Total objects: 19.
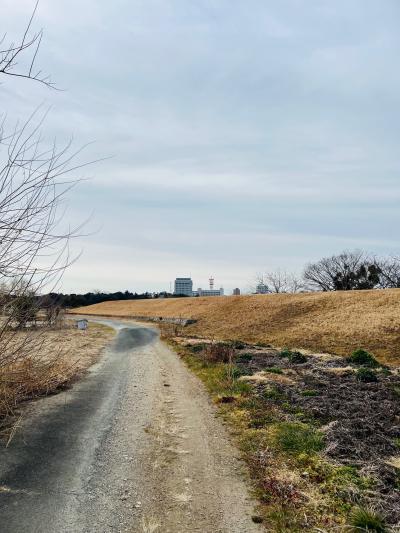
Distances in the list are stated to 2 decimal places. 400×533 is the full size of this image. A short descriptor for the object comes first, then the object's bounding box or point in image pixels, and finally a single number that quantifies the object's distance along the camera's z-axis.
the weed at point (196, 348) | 26.14
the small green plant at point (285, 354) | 23.60
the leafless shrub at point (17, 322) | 6.80
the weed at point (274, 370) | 17.11
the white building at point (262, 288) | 116.23
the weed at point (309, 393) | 12.80
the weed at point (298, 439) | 8.04
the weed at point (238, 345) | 28.39
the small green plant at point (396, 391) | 13.16
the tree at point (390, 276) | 83.06
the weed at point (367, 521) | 5.12
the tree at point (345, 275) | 83.29
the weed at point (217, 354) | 21.19
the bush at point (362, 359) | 22.49
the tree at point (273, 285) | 109.00
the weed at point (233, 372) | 16.00
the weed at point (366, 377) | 16.05
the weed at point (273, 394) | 12.59
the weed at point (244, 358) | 21.20
